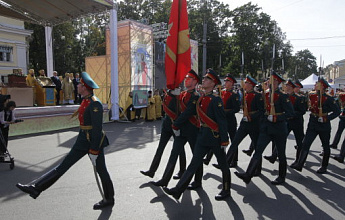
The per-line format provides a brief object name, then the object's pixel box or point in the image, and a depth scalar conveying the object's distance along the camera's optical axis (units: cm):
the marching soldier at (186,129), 452
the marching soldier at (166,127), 489
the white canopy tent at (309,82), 2844
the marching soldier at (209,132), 396
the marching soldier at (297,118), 648
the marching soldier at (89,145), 364
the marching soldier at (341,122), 777
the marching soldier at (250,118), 558
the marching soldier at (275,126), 477
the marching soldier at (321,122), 565
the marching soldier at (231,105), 617
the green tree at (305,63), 8679
